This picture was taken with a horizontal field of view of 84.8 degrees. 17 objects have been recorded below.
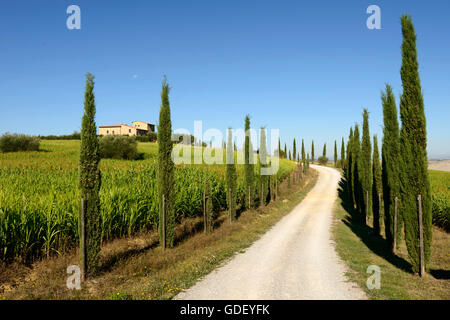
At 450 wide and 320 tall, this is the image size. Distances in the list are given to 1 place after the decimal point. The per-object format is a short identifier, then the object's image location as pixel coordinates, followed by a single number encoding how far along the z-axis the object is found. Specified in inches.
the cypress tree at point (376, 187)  566.9
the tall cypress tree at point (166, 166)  434.0
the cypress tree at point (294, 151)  3312.0
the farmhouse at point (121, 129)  3448.1
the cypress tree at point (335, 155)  3083.4
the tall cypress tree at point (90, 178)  302.5
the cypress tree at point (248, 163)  858.1
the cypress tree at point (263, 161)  937.5
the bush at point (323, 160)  3575.3
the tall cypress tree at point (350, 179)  1053.9
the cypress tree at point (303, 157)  2126.4
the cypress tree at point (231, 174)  716.7
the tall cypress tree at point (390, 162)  471.3
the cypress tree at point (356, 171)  878.3
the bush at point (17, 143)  1215.7
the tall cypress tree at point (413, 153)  330.6
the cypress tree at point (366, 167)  752.3
